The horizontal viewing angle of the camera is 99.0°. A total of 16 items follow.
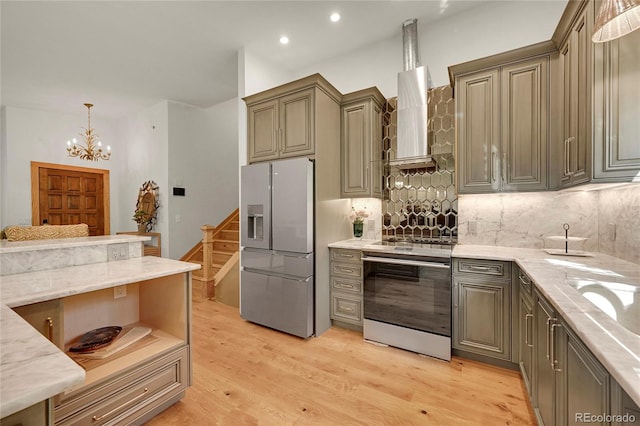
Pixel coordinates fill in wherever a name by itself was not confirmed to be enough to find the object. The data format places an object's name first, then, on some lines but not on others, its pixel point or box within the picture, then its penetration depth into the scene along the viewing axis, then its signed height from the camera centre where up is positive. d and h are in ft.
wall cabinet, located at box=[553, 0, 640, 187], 4.55 +1.98
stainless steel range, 7.64 -2.57
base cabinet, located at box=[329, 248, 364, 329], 9.27 -2.64
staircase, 12.29 -2.76
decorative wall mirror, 16.38 +0.29
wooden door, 16.63 +1.05
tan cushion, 6.41 -0.50
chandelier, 15.37 +4.27
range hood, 8.90 +3.03
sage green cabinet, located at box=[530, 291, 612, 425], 2.75 -2.08
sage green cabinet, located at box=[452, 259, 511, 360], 7.00 -2.59
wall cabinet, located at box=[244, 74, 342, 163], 9.05 +3.33
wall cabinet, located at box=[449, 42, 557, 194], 7.34 +2.56
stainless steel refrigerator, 8.86 -1.17
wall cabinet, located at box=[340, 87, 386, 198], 9.94 +2.50
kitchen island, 4.10 -1.91
